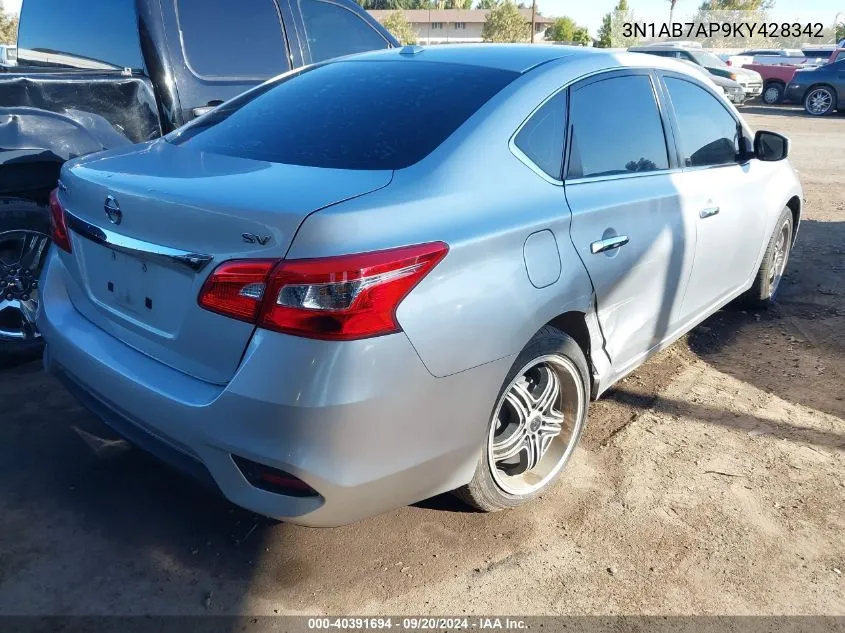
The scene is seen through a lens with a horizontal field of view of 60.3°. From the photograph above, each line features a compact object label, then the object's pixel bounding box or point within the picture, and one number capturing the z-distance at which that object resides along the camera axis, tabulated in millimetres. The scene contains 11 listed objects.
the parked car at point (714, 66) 19141
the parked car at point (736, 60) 22853
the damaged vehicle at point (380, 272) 1975
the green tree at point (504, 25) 62656
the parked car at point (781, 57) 24016
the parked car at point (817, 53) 27747
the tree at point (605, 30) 50931
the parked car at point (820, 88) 18906
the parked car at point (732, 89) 18875
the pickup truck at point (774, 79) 22078
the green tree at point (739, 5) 66375
